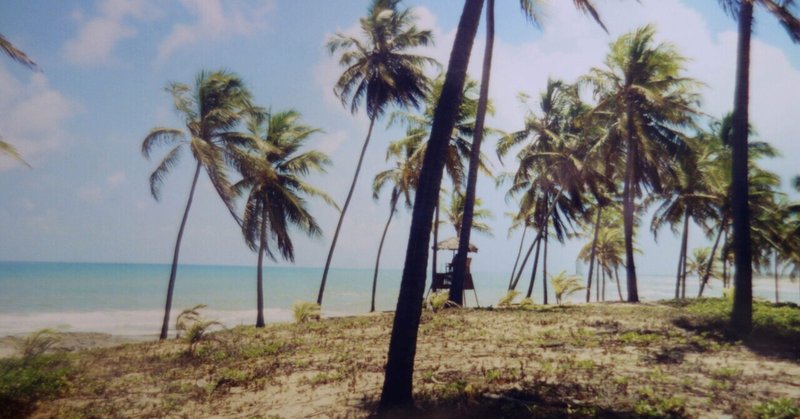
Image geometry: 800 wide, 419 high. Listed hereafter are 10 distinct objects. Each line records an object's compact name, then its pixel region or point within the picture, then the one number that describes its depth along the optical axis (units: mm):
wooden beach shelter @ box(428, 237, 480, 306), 22906
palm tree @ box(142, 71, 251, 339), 16828
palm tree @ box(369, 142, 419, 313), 22078
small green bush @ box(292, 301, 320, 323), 16656
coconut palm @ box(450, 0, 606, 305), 15070
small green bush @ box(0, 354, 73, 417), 6141
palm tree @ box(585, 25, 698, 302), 19625
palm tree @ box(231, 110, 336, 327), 19531
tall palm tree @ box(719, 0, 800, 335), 9719
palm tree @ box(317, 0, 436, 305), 21984
